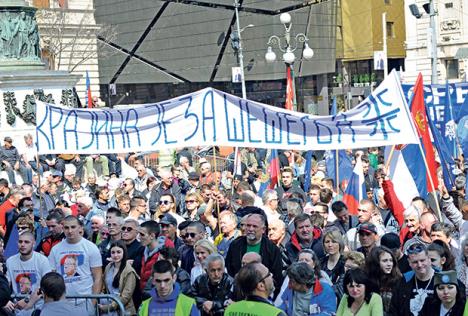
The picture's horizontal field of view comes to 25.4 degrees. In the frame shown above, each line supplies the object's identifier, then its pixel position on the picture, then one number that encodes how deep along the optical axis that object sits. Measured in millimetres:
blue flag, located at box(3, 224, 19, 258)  11234
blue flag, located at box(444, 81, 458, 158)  15367
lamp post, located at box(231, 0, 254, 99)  34188
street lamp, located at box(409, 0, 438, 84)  29427
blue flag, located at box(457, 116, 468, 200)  16194
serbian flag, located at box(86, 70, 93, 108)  24597
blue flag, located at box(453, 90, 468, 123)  16203
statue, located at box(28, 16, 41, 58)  24484
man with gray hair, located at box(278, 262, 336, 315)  7270
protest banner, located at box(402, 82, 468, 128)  15688
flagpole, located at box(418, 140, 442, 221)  10988
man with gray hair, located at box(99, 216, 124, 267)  10030
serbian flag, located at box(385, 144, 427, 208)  12320
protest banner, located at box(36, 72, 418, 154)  10648
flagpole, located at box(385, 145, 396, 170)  12752
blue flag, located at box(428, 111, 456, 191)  13641
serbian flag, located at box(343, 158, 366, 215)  13169
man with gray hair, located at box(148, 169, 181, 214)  14945
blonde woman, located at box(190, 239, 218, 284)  8578
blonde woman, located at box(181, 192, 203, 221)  12391
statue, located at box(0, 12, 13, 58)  24031
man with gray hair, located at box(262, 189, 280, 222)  11992
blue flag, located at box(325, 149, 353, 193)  15703
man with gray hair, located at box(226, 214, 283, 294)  8719
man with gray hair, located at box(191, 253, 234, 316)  7898
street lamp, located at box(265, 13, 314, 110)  26547
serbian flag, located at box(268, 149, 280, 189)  15023
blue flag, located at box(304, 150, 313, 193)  15805
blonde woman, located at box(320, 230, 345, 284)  8750
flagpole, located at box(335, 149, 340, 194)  13837
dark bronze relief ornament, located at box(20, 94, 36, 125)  24156
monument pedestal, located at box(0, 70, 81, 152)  24031
